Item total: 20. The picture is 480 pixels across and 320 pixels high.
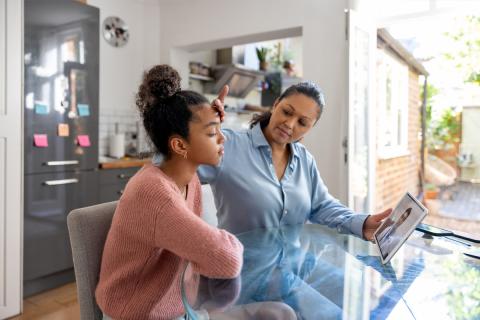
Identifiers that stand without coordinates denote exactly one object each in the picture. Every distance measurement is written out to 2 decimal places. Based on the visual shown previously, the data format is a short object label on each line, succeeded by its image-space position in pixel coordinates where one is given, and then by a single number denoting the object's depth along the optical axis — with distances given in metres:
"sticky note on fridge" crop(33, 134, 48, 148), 2.95
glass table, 1.01
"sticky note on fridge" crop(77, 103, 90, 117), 3.28
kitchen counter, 3.54
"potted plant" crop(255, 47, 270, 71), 6.49
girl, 1.02
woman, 1.69
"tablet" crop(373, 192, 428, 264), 1.21
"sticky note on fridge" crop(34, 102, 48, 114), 2.96
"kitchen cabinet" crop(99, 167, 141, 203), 3.51
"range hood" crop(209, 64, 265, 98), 5.62
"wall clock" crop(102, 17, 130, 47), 4.27
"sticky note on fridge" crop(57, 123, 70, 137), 3.12
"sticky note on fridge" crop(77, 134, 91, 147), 3.27
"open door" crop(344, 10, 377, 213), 3.13
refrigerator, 2.94
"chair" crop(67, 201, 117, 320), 1.20
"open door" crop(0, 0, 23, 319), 2.61
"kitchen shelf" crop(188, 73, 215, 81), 5.25
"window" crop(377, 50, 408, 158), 5.38
